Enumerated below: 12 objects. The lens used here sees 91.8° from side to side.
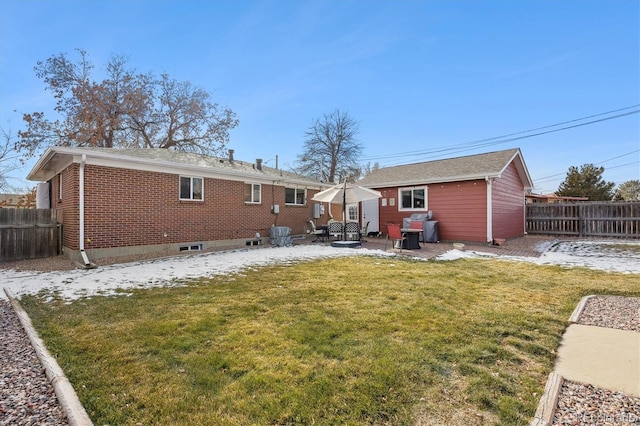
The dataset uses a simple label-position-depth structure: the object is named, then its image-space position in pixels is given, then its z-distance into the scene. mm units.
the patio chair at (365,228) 15484
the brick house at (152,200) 8727
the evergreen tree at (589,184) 26000
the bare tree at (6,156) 19828
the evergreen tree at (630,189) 32969
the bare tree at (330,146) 27828
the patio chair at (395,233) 10719
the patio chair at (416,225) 12591
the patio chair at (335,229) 13609
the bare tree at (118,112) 19766
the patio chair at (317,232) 14356
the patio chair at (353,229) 13281
